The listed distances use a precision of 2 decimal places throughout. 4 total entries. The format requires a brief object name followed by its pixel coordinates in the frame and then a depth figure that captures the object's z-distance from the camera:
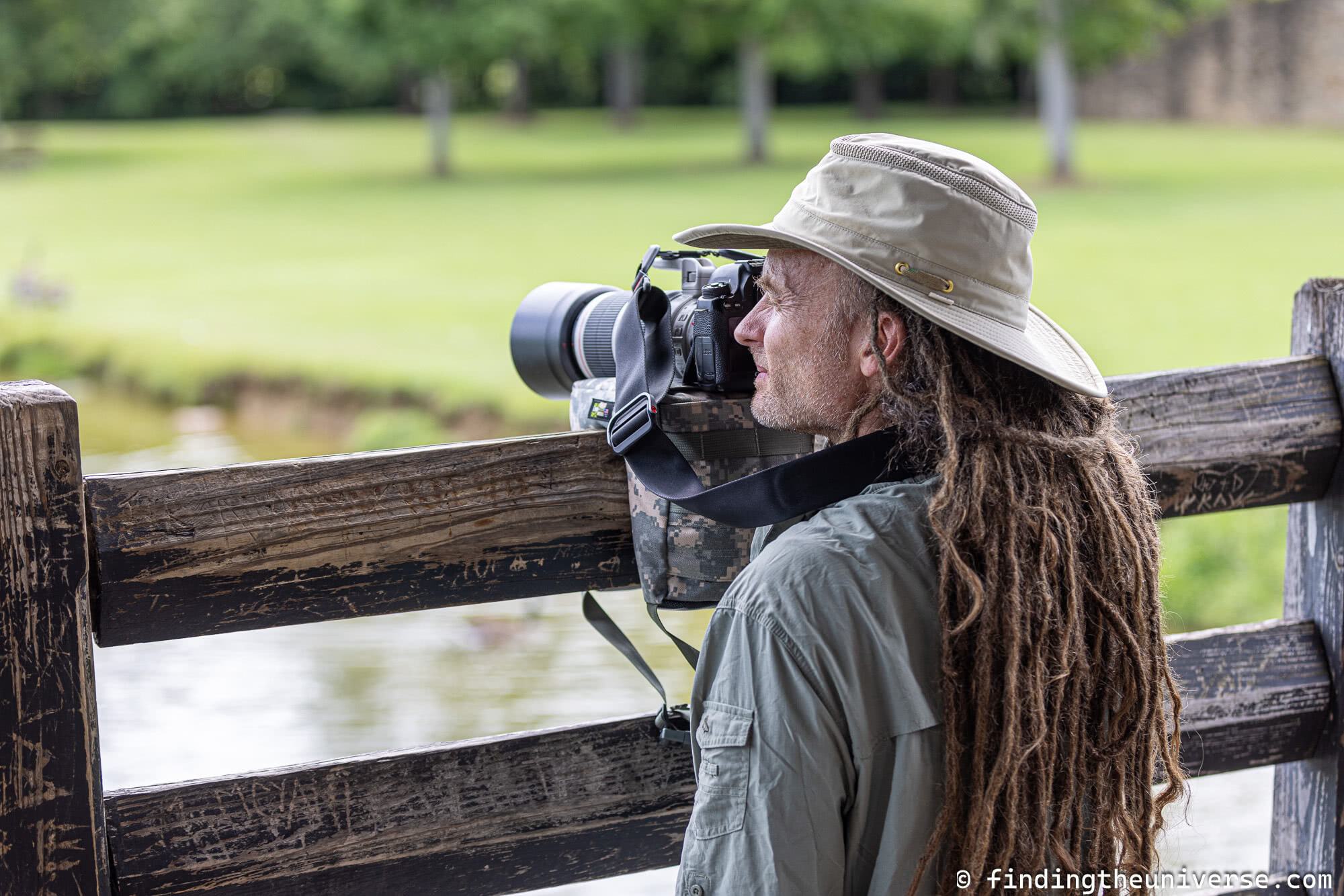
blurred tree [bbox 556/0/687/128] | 22.23
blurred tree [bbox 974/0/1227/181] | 18.52
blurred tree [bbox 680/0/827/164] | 21.42
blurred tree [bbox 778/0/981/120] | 21.47
